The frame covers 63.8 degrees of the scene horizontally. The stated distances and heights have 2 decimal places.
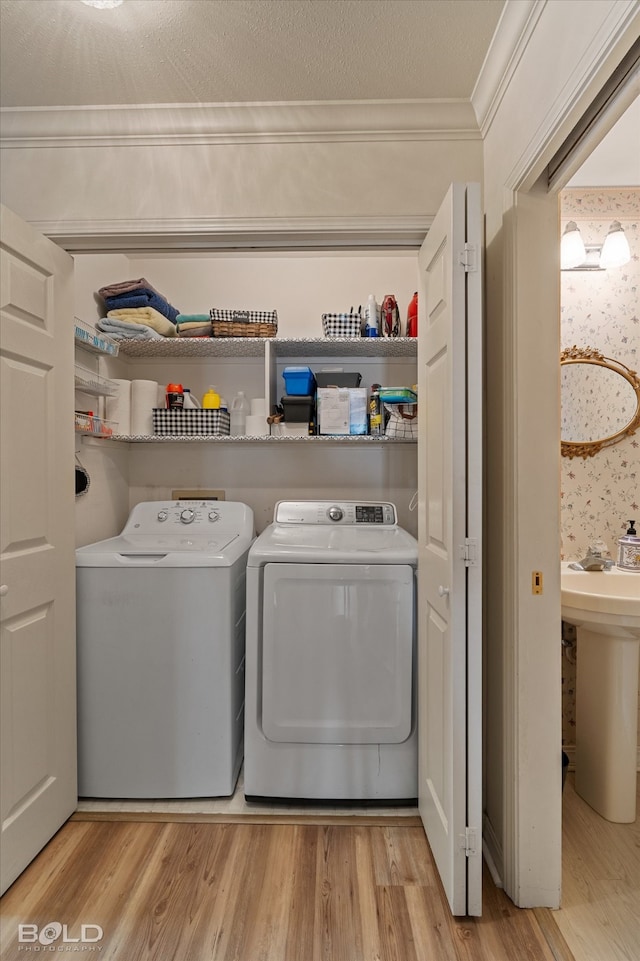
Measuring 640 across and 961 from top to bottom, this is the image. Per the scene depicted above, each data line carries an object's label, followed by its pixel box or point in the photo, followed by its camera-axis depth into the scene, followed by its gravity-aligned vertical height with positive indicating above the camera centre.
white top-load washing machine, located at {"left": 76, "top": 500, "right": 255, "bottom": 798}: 1.91 -0.73
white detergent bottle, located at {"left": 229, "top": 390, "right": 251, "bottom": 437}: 2.65 +0.34
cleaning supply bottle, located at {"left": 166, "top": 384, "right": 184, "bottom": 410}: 2.56 +0.41
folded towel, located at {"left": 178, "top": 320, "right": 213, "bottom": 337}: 2.50 +0.73
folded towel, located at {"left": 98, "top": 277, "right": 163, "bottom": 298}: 2.42 +0.91
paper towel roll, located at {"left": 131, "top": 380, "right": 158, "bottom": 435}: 2.56 +0.36
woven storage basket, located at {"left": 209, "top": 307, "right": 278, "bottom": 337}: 2.48 +0.76
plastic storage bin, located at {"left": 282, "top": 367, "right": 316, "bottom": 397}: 2.50 +0.48
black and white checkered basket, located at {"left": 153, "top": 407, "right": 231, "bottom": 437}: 2.52 +0.28
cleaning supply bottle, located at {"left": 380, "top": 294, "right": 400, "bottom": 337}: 2.48 +0.78
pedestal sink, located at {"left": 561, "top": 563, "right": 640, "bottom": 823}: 1.72 -0.75
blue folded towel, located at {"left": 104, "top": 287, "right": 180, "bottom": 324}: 2.43 +0.86
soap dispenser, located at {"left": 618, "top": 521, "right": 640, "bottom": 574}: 2.03 -0.28
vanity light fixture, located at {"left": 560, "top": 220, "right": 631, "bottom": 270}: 2.07 +0.94
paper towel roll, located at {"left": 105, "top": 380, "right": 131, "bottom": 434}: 2.48 +0.34
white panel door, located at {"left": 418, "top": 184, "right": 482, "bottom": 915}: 1.37 -0.18
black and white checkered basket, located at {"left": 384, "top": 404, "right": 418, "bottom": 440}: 2.40 +0.27
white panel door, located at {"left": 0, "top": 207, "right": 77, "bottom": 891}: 1.53 -0.22
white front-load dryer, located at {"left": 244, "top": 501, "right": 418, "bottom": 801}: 1.88 -0.68
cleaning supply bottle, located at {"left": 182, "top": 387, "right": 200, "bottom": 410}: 2.58 +0.39
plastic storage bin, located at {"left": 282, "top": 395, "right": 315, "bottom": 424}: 2.50 +0.34
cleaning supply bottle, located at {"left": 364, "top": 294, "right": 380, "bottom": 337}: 2.49 +0.78
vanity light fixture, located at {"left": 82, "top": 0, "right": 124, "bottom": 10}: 1.35 +1.25
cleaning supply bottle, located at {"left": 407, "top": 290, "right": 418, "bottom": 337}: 2.44 +0.77
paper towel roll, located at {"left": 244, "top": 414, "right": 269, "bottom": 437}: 2.56 +0.27
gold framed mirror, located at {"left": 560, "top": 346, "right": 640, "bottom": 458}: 2.14 +0.33
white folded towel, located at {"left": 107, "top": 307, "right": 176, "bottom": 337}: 2.41 +0.77
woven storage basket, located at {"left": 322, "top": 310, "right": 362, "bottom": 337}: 2.46 +0.74
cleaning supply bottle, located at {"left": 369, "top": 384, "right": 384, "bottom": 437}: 2.44 +0.31
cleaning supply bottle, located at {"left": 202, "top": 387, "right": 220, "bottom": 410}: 2.60 +0.40
